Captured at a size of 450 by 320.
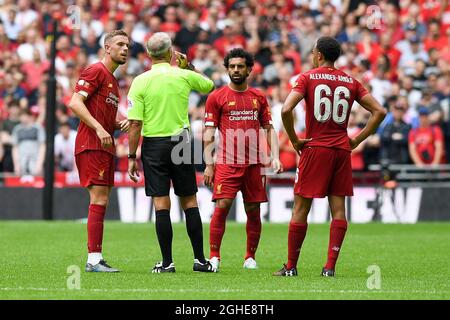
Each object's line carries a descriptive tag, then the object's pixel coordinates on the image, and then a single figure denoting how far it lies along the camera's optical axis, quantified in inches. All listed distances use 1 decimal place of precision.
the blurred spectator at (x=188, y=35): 1045.8
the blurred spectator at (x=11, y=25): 1091.3
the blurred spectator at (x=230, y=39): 1032.8
